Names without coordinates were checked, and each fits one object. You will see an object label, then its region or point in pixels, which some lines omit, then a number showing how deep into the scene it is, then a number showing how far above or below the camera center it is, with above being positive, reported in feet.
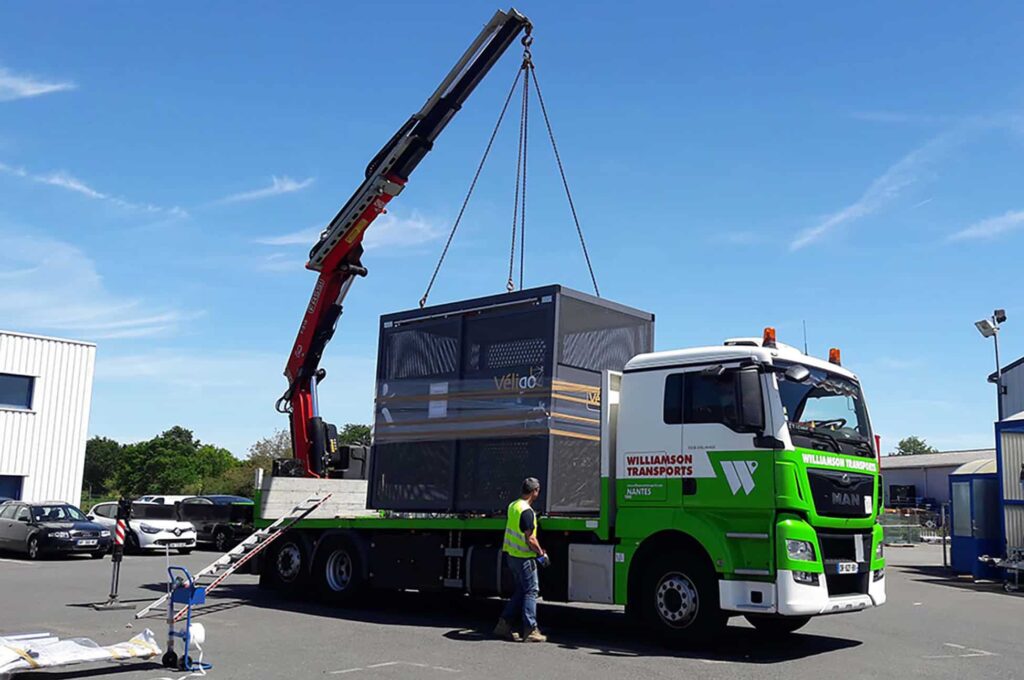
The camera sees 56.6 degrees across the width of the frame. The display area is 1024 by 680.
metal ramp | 43.37 -3.00
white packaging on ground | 24.06 -4.80
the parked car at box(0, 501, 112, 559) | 72.69 -4.78
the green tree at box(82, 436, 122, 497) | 314.35 +2.21
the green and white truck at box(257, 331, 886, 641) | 29.81 -0.35
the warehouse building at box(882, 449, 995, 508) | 188.75 +4.13
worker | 32.89 -2.63
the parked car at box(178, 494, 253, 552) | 82.23 -3.72
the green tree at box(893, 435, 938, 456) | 492.95 +26.71
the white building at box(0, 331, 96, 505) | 100.58 +5.74
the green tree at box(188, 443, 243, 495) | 219.08 +2.90
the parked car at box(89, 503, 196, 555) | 77.51 -5.00
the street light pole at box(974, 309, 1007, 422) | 89.15 +16.20
